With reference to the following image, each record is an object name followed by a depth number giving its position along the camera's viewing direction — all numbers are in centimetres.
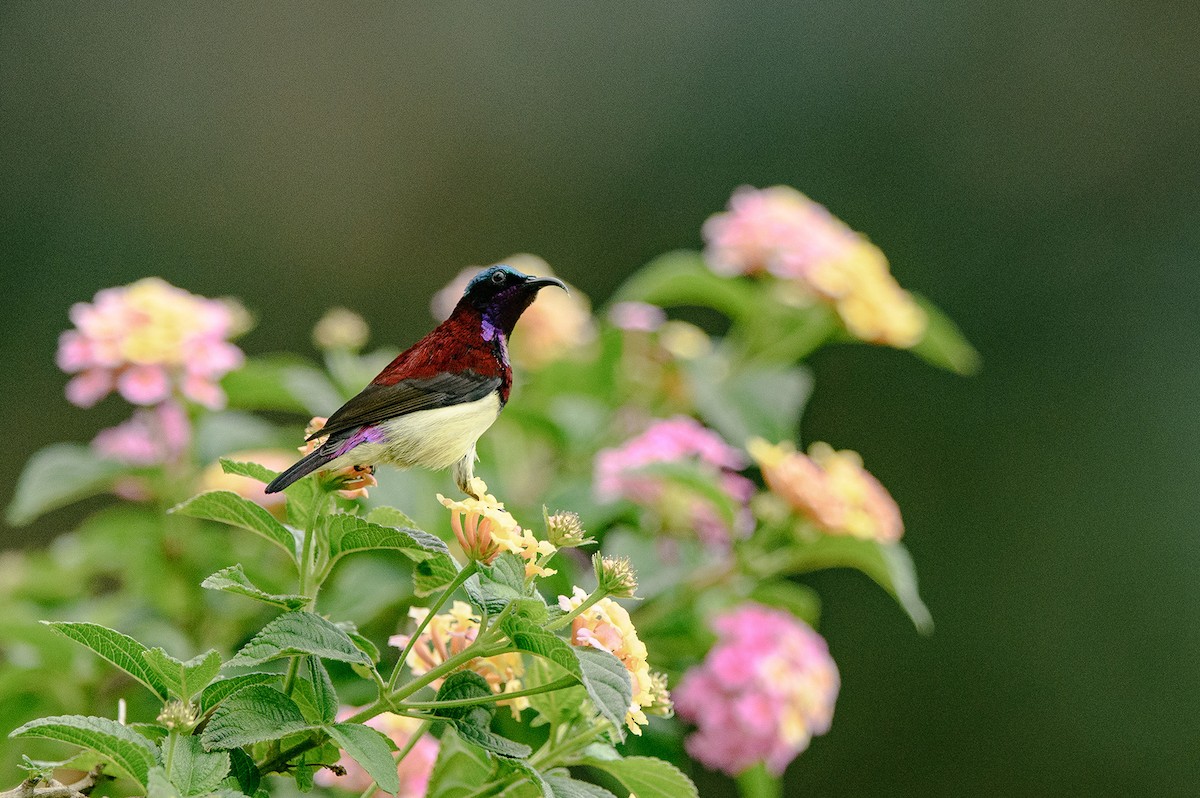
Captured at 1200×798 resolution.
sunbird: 316
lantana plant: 306
